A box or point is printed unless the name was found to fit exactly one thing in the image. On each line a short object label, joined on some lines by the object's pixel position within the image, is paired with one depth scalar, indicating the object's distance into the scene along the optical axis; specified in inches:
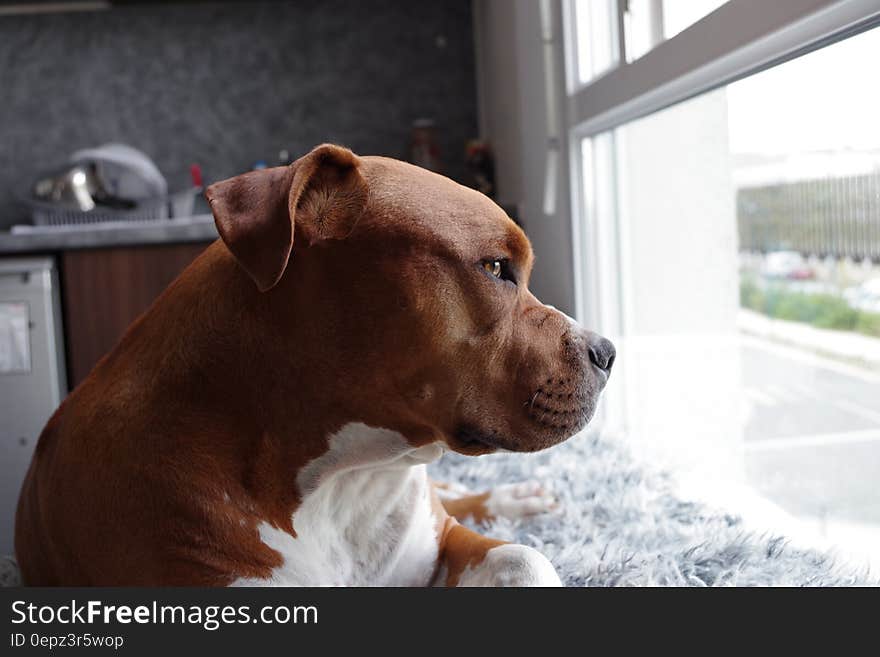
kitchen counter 106.9
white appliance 106.5
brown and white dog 38.8
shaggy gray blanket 43.7
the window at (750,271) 54.8
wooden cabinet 109.4
